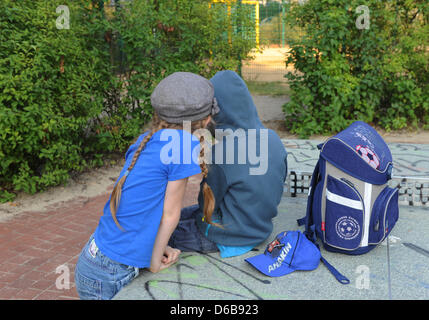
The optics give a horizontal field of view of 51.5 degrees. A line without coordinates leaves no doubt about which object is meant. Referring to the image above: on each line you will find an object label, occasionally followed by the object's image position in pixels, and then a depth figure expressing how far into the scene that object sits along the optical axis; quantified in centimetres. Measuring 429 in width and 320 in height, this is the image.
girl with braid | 209
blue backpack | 242
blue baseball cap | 234
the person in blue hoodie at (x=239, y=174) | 242
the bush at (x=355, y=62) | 682
